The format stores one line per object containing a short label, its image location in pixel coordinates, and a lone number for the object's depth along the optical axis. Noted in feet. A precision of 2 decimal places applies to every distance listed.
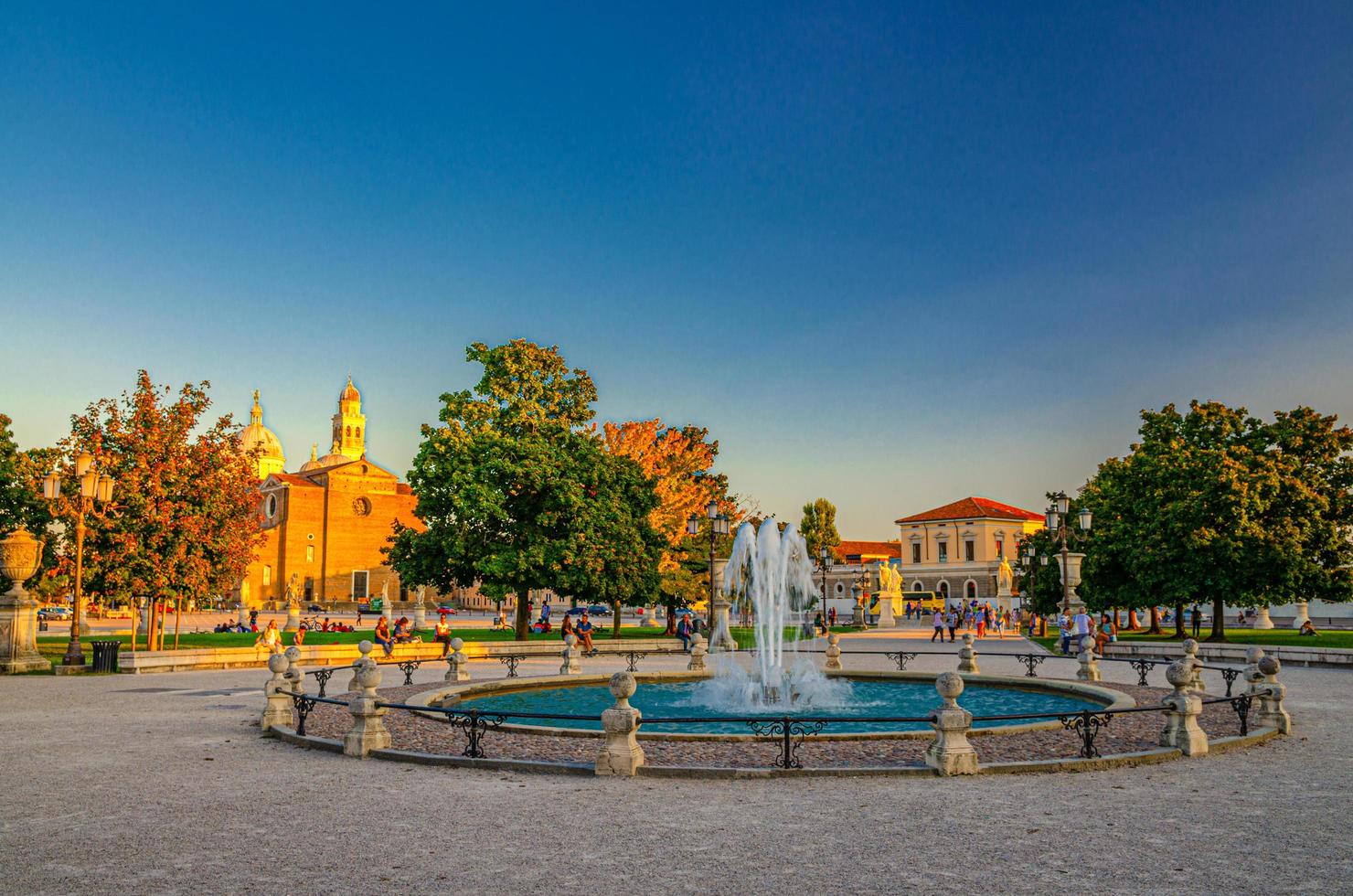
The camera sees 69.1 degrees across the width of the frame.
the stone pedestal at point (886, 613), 205.77
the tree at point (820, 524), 296.92
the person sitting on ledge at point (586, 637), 104.37
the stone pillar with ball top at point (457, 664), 66.59
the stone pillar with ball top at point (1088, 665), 70.08
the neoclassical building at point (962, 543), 336.70
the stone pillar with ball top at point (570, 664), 75.51
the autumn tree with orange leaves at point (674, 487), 137.18
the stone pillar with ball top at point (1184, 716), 38.11
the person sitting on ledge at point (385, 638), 93.97
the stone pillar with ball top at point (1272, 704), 44.21
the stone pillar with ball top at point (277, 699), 45.29
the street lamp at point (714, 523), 99.50
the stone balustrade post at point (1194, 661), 46.76
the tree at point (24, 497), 104.53
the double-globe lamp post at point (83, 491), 78.38
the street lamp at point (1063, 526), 103.60
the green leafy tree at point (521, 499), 104.47
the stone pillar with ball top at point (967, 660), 73.64
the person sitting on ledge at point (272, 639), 91.86
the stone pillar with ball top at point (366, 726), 38.32
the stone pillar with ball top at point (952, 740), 34.17
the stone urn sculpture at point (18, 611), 80.64
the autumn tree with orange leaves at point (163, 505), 92.99
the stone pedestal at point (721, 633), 108.67
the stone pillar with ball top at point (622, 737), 34.32
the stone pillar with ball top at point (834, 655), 78.38
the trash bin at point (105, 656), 81.00
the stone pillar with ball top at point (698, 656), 76.84
